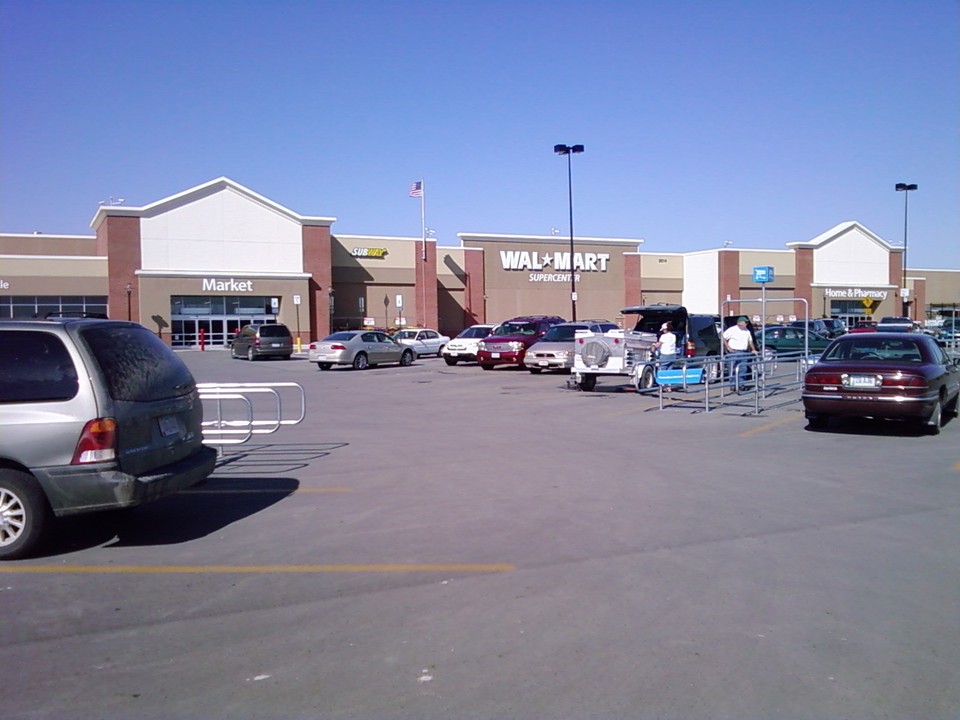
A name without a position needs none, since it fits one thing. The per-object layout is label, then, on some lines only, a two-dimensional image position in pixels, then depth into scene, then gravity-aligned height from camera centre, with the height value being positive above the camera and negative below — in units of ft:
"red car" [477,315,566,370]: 92.12 -1.39
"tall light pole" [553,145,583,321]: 137.79 +29.52
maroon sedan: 40.32 -2.72
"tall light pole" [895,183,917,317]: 153.28 +25.20
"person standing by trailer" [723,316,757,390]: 67.93 -1.14
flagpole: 186.73 +20.75
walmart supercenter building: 170.50 +13.36
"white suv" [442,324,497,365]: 102.37 -1.97
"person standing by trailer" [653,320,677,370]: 63.82 -1.41
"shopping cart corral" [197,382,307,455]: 38.96 -5.25
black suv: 69.31 +0.11
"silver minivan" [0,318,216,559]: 21.20 -2.41
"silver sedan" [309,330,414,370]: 102.17 -2.28
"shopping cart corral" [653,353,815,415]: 54.34 -4.68
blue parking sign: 64.36 +4.08
